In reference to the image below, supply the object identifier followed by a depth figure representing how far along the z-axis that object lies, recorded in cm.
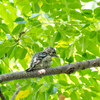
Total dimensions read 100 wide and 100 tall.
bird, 589
